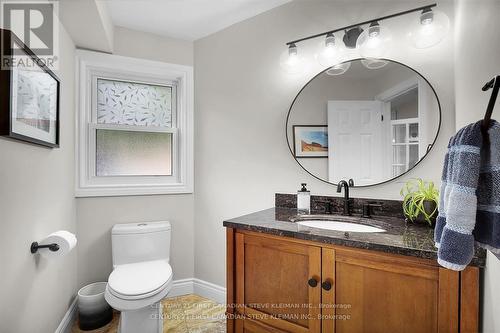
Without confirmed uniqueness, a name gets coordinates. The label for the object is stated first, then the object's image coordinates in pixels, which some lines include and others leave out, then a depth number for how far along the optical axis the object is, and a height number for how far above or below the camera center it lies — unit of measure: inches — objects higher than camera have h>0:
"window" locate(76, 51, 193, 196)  90.9 +14.1
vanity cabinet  39.5 -21.0
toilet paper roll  56.5 -16.3
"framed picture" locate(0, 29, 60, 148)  44.2 +13.6
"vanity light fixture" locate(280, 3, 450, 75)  58.4 +30.5
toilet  65.2 -29.3
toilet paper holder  55.8 -16.5
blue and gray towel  25.6 -3.2
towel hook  25.2 +5.6
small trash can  78.4 -41.9
